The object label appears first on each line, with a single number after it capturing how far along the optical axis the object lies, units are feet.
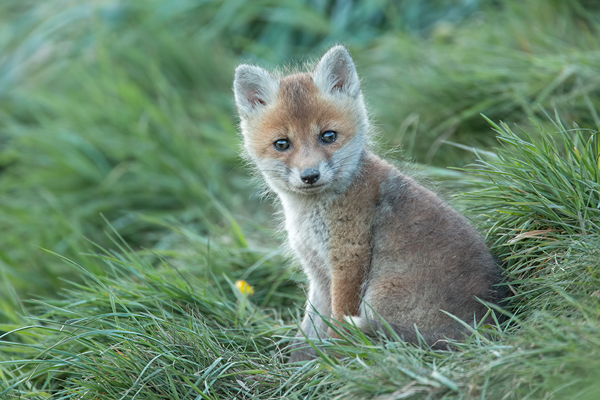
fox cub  20.95
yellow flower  28.51
